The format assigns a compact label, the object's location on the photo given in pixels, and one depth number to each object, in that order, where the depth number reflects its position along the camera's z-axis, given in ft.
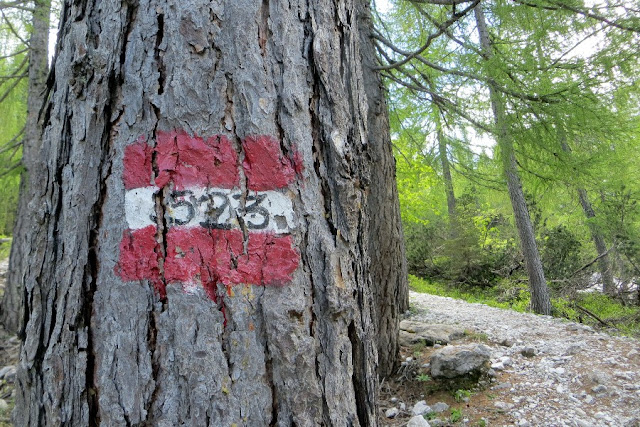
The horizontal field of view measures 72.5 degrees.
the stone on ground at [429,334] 13.38
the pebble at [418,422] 8.28
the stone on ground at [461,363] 10.23
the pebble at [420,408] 9.47
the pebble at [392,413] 9.65
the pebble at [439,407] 9.47
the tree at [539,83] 13.58
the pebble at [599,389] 9.65
